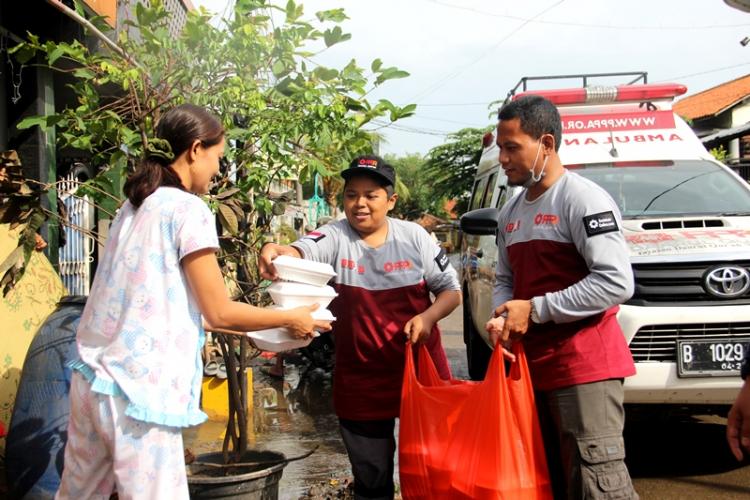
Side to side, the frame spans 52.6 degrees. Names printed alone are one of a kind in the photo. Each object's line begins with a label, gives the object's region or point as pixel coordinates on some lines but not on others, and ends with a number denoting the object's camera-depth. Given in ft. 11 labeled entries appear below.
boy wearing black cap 10.83
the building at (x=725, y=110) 77.58
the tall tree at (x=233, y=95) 11.41
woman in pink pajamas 7.31
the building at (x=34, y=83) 18.92
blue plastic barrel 11.82
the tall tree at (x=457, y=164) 98.48
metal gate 24.72
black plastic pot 10.61
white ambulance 13.94
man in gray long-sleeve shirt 8.75
